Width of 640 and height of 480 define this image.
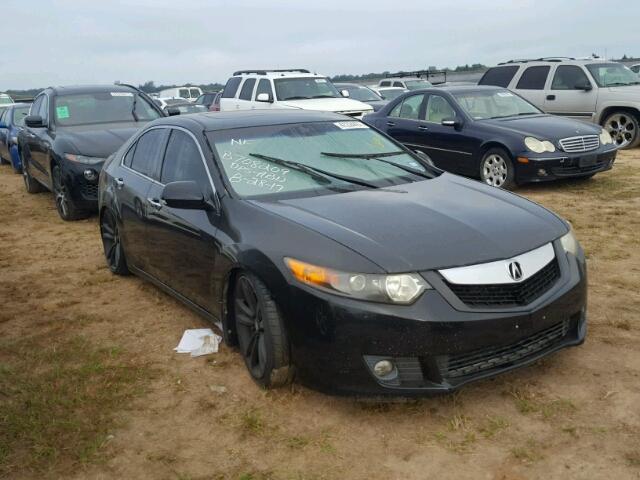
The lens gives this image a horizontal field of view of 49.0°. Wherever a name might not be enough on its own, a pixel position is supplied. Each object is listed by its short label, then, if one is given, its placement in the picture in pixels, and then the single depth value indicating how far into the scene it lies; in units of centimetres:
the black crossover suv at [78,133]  862
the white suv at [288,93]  1440
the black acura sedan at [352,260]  326
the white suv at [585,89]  1322
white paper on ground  445
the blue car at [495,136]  937
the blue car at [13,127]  1411
